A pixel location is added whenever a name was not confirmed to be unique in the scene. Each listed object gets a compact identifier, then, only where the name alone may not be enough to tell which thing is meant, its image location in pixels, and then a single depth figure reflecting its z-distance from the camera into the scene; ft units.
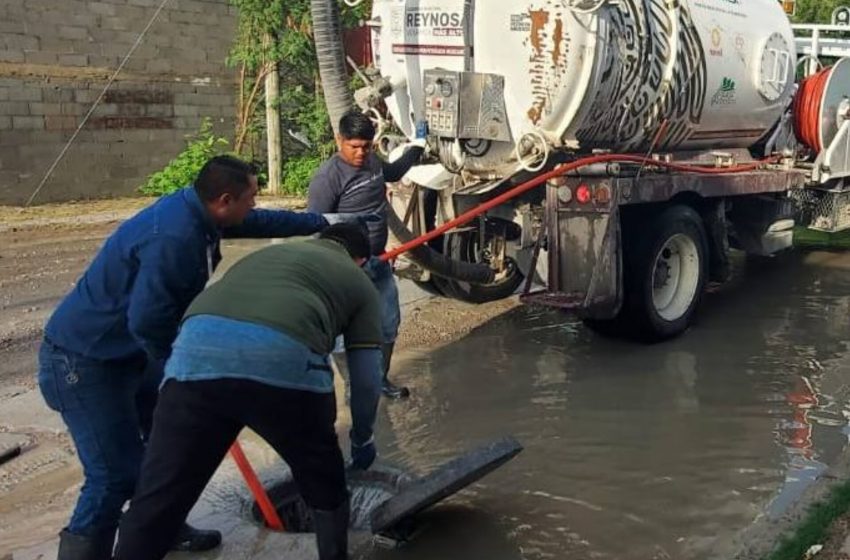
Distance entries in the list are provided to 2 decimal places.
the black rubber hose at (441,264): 20.68
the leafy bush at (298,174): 49.47
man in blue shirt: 10.43
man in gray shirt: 16.79
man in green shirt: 9.59
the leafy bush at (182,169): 47.52
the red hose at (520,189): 18.75
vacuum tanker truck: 19.75
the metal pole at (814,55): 30.58
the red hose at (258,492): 12.35
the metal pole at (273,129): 48.39
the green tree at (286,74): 46.55
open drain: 14.26
